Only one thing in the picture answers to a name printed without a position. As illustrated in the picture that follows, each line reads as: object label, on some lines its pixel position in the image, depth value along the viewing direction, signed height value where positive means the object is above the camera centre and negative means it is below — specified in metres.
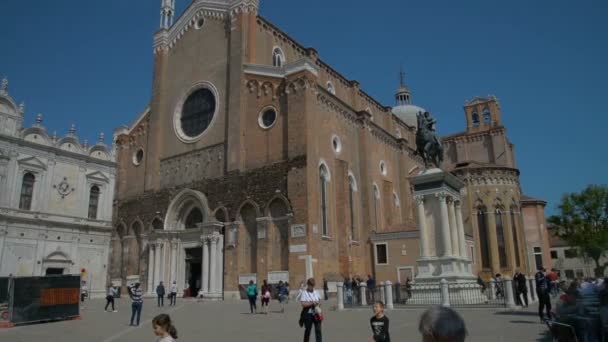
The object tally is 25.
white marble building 28.31 +5.28
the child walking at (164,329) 4.55 -0.45
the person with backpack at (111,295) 18.97 -0.49
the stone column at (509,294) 15.05 -0.55
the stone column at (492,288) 17.35 -0.41
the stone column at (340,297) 17.20 -0.65
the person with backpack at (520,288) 15.81 -0.38
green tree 36.28 +4.33
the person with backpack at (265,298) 17.24 -0.64
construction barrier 14.14 -0.46
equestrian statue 19.16 +5.37
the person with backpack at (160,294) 21.12 -0.54
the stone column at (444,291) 15.48 -0.44
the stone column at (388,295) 16.34 -0.57
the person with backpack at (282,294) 18.39 -0.55
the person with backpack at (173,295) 22.18 -0.63
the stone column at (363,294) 18.53 -0.59
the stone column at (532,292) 19.75 -0.66
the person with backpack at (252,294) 16.72 -0.48
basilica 24.33 +6.19
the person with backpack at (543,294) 11.58 -0.44
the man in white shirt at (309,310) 8.30 -0.54
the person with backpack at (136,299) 13.53 -0.48
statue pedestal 16.62 +1.23
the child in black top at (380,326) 5.84 -0.58
